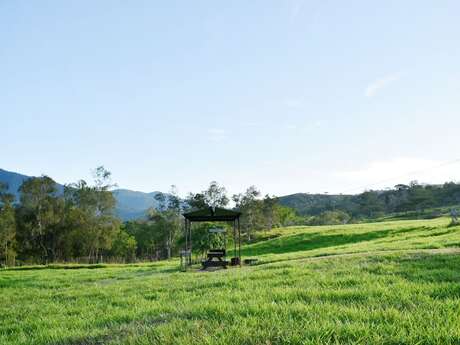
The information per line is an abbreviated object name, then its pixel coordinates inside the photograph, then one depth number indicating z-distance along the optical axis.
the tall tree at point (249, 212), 72.75
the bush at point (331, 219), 96.12
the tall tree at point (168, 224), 72.62
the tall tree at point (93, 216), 61.53
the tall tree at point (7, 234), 55.00
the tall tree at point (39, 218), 60.62
